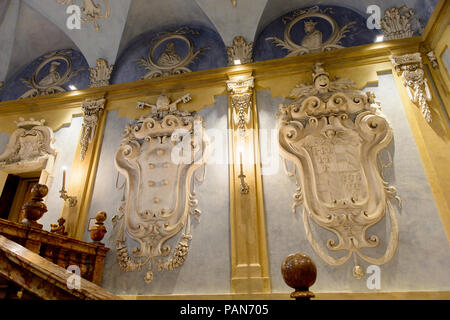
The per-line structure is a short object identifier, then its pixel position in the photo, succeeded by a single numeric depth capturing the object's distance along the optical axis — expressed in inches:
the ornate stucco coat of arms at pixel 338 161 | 148.5
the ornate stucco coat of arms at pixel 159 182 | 168.1
